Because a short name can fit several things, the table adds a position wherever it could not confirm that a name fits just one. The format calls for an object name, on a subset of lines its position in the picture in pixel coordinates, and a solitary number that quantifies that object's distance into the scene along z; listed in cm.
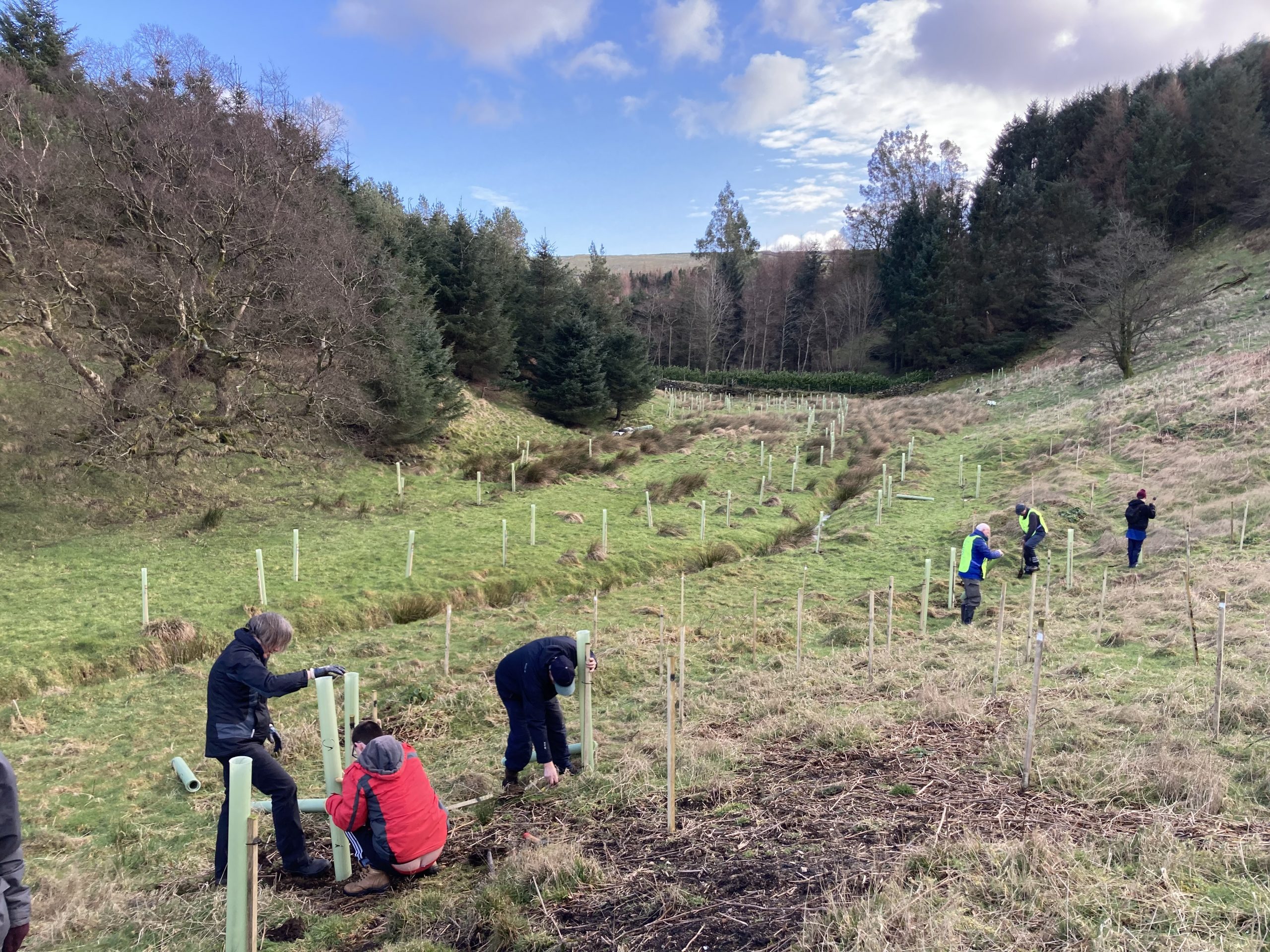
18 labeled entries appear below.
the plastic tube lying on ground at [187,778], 726
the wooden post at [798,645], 990
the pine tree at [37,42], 3391
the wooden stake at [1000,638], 788
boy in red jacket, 482
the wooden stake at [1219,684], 599
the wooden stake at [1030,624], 899
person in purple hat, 1355
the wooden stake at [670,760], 523
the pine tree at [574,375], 3522
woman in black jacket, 507
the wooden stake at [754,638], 1082
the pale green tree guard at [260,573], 1302
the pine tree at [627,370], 3719
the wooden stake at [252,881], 338
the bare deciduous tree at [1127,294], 3469
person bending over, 624
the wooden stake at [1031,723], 533
